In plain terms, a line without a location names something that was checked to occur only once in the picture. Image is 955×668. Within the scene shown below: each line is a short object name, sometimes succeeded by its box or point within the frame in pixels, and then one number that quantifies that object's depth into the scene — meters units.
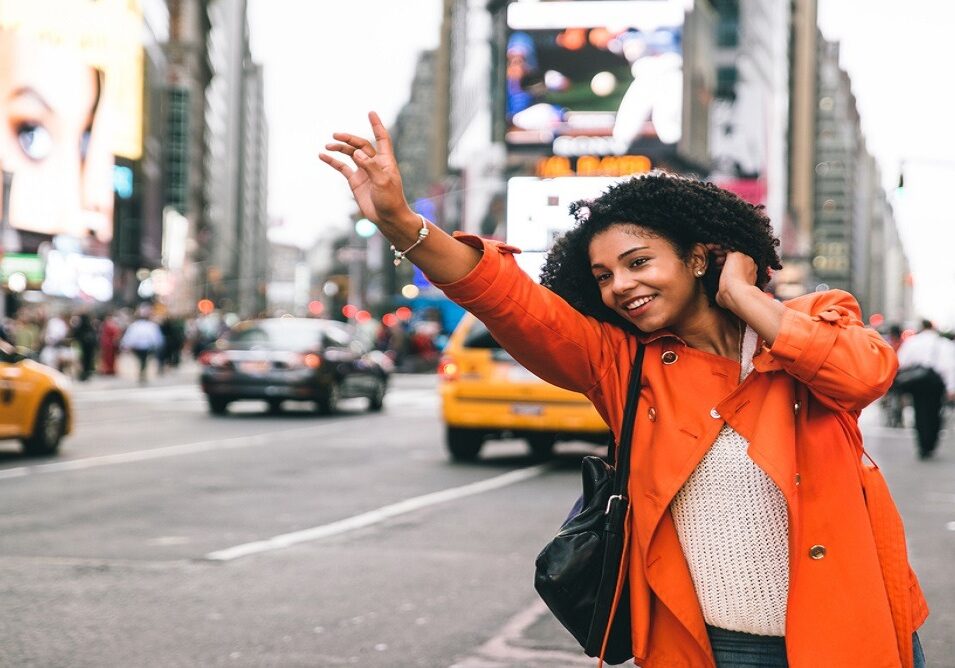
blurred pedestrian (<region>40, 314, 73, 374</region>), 32.41
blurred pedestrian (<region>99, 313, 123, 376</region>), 37.34
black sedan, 20.97
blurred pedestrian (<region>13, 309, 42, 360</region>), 28.59
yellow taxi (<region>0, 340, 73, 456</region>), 13.48
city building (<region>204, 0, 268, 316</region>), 138.12
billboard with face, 59.56
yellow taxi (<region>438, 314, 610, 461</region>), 13.53
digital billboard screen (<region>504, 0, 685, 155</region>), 53.72
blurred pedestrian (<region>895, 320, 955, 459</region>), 16.77
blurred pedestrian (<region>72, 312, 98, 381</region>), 33.75
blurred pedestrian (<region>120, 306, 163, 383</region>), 32.62
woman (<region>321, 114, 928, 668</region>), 2.64
